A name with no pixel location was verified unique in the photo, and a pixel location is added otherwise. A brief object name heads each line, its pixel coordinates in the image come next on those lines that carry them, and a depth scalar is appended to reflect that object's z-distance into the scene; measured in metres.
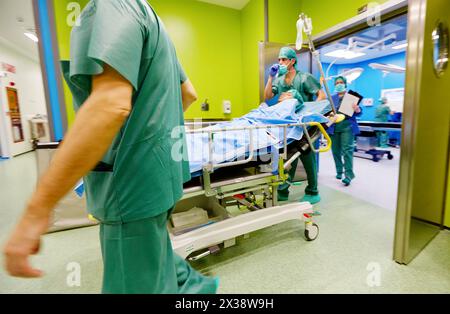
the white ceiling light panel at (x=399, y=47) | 6.32
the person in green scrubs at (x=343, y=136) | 3.18
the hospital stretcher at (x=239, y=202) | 1.38
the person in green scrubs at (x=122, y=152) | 0.48
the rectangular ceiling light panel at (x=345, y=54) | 6.70
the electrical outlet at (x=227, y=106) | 3.64
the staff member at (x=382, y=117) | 5.71
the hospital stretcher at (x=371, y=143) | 4.84
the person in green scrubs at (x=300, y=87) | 2.45
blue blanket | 1.44
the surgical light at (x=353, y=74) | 3.69
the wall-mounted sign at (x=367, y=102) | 8.16
